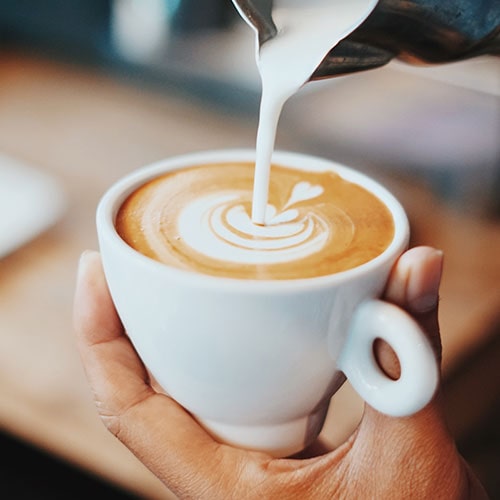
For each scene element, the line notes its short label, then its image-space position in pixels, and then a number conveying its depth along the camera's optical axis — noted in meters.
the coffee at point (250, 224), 0.42
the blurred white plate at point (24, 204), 0.92
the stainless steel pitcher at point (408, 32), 0.42
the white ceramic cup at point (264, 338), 0.38
